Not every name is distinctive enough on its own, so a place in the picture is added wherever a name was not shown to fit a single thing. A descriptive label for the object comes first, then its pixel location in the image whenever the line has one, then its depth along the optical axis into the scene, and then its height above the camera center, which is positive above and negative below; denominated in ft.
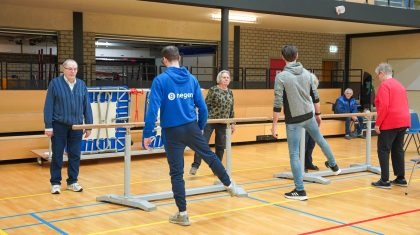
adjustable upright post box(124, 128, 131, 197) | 19.51 -2.80
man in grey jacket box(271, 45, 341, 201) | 19.44 -0.27
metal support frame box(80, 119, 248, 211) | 18.93 -4.05
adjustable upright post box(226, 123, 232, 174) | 22.00 -2.36
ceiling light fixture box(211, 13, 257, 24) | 40.86 +6.00
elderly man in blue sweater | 20.85 -1.11
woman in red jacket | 21.75 -0.87
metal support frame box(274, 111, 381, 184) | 24.02 -3.87
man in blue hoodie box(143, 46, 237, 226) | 15.72 -0.74
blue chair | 31.75 -1.88
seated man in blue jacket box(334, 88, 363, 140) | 43.57 -0.88
